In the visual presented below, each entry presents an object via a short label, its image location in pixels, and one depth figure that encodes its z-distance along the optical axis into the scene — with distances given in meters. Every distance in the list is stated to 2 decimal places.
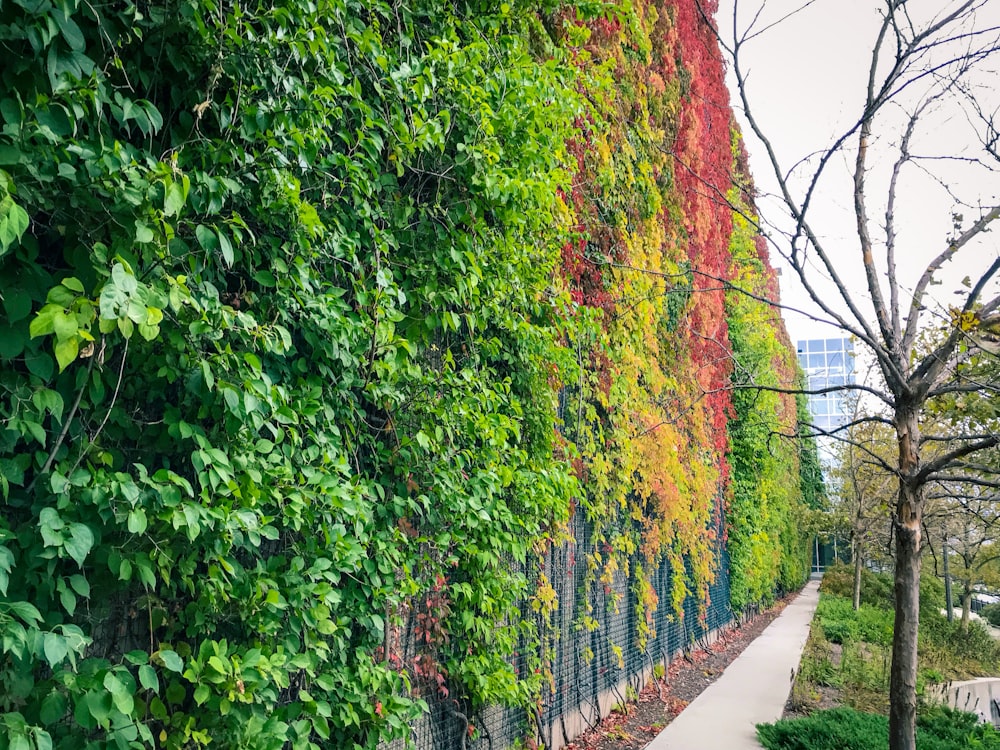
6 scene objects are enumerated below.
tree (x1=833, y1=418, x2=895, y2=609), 15.55
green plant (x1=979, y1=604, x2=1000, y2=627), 29.11
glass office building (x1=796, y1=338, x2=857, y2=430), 53.62
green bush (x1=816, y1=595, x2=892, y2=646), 12.20
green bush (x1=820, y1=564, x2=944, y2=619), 19.70
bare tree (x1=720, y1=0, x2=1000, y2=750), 3.91
